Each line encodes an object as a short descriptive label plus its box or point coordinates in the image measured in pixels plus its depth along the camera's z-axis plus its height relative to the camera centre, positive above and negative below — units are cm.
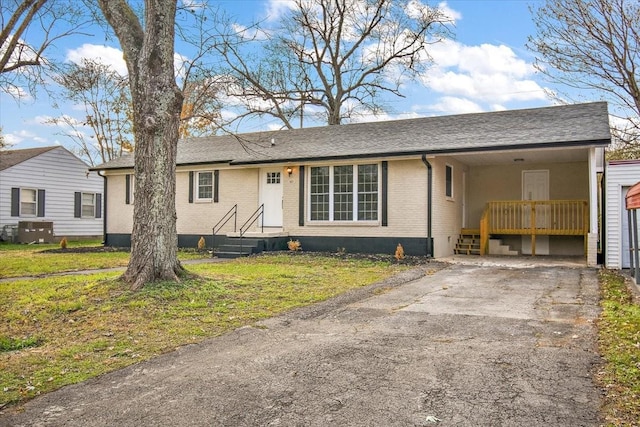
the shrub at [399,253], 1391 -97
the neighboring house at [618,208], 1158 +26
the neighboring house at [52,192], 2350 +128
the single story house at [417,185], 1417 +109
